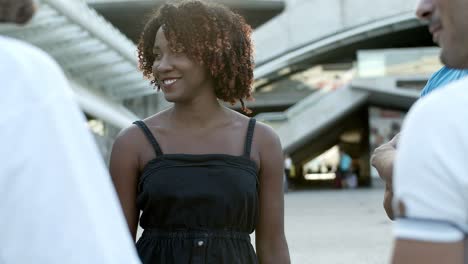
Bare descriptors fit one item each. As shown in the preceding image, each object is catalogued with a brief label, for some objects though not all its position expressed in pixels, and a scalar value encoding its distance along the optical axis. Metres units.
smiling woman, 2.35
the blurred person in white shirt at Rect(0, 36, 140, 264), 1.30
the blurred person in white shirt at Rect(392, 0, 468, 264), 1.33
